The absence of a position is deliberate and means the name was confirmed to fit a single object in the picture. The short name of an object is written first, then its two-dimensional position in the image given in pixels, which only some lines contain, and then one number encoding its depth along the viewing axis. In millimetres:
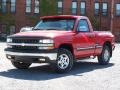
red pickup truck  7456
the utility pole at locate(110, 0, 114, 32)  32936
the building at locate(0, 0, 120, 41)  33464
